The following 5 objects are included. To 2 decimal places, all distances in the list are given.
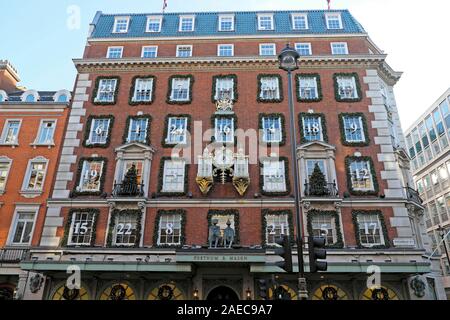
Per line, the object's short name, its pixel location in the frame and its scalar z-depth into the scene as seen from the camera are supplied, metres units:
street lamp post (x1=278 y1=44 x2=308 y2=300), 12.56
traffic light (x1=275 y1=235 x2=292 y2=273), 9.84
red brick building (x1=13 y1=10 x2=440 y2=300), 22.08
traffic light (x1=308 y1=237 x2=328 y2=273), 9.64
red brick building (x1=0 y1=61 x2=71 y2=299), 24.98
